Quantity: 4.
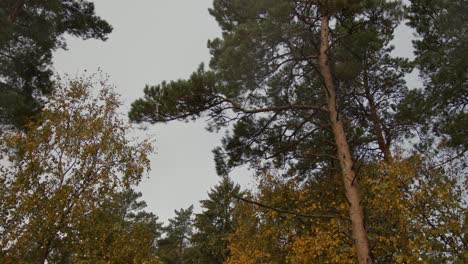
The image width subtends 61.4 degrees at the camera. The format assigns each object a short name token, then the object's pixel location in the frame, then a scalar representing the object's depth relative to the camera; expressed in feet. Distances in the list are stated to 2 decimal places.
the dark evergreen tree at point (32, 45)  42.06
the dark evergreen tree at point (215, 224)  88.02
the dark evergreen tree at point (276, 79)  31.09
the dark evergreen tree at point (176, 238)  121.05
